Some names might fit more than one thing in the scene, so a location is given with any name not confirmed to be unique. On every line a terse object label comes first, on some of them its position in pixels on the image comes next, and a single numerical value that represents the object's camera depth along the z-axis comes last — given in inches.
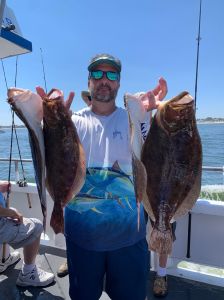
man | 61.7
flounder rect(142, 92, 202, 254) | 48.7
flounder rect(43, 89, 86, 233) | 52.7
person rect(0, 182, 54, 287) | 90.9
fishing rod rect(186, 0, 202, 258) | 102.9
